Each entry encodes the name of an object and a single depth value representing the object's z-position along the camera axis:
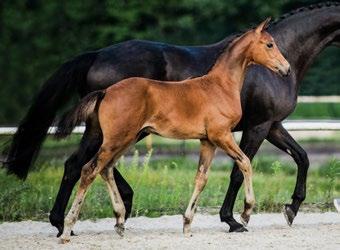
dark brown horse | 16.81
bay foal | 14.89
